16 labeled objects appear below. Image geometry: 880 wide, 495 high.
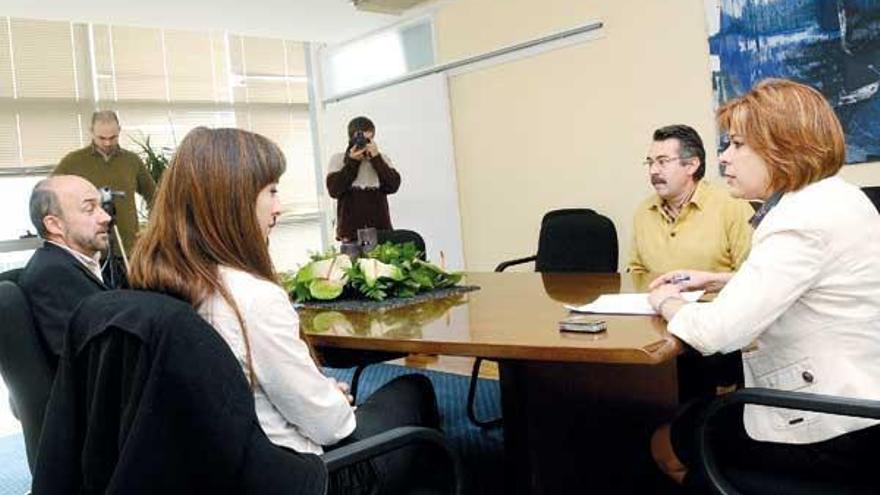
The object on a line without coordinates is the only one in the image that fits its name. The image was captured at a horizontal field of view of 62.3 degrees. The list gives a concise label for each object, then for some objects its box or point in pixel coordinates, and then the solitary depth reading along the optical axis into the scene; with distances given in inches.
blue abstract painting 131.0
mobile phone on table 59.5
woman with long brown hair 48.3
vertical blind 210.6
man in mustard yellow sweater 102.7
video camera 113.2
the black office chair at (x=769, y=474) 46.5
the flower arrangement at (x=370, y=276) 88.4
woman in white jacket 50.8
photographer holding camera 181.7
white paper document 67.3
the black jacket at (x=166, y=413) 41.6
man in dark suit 74.2
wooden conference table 73.9
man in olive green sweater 182.9
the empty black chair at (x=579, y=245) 132.2
